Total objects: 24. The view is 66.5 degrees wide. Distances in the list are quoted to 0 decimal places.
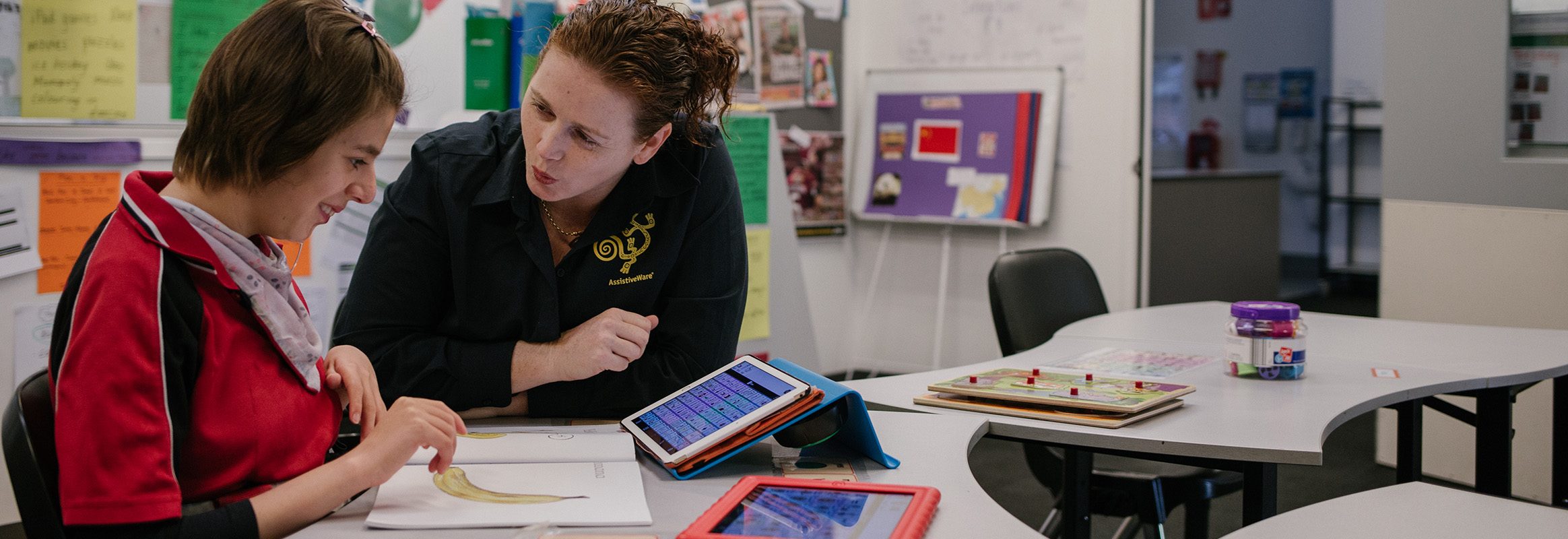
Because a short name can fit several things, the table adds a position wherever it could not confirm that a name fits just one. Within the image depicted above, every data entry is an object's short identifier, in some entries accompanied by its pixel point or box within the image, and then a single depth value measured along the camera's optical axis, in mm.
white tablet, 1324
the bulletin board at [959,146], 4586
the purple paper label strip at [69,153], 2473
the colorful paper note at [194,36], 2965
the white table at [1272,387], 1573
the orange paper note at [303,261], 2752
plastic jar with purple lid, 1968
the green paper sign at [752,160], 3557
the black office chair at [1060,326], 2096
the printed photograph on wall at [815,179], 4863
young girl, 937
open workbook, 1128
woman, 1462
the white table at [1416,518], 1193
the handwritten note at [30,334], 2523
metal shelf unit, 7637
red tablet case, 1074
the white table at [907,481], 1121
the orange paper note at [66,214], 2535
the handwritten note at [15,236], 2471
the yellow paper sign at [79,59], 2719
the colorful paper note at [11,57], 2682
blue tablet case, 1332
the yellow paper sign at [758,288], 3555
